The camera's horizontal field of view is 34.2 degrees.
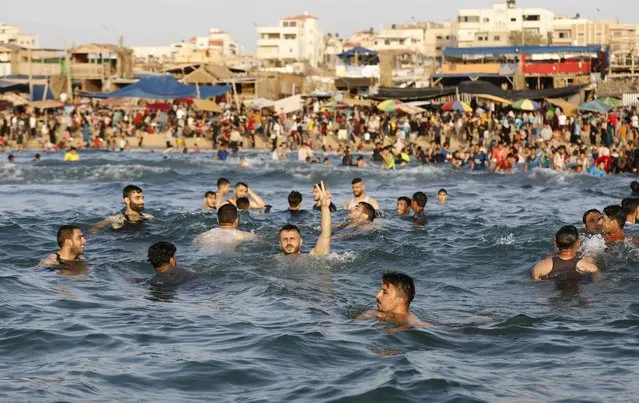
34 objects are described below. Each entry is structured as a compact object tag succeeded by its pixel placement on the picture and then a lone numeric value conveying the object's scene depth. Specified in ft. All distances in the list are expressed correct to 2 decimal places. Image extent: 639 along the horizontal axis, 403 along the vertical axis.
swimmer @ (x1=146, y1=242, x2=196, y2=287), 34.22
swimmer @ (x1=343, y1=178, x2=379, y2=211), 51.22
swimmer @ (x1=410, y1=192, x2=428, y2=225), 52.85
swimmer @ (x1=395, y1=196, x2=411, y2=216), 53.26
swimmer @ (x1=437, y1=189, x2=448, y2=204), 63.53
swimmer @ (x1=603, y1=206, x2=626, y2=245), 40.27
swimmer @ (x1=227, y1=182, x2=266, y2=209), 51.68
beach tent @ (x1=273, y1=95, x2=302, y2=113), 146.72
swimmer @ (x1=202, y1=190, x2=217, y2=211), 53.42
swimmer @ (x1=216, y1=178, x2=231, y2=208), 52.44
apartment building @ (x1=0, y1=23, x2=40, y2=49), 442.50
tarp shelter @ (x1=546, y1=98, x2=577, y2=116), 139.33
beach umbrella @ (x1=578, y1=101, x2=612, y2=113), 126.19
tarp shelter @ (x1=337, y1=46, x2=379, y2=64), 224.57
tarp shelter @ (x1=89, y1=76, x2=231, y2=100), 135.85
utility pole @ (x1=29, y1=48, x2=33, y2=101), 160.88
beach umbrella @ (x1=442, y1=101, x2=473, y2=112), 133.28
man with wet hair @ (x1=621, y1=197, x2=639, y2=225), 44.88
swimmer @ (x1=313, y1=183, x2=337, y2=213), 53.78
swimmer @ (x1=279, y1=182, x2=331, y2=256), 36.94
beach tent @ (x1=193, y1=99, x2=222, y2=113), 142.99
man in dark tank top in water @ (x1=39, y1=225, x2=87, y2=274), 37.37
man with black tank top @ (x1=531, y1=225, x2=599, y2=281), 34.76
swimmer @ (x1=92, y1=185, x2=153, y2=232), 45.14
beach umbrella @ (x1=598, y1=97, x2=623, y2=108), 130.65
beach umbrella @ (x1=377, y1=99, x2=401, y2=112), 137.69
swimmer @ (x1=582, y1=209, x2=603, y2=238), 41.65
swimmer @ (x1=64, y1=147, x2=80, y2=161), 108.06
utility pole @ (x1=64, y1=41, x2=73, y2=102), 170.74
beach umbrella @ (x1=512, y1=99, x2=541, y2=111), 130.84
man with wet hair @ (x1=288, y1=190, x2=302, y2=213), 52.13
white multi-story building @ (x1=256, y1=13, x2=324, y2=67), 433.89
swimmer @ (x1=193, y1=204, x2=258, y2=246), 42.11
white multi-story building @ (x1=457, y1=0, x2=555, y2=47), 343.46
